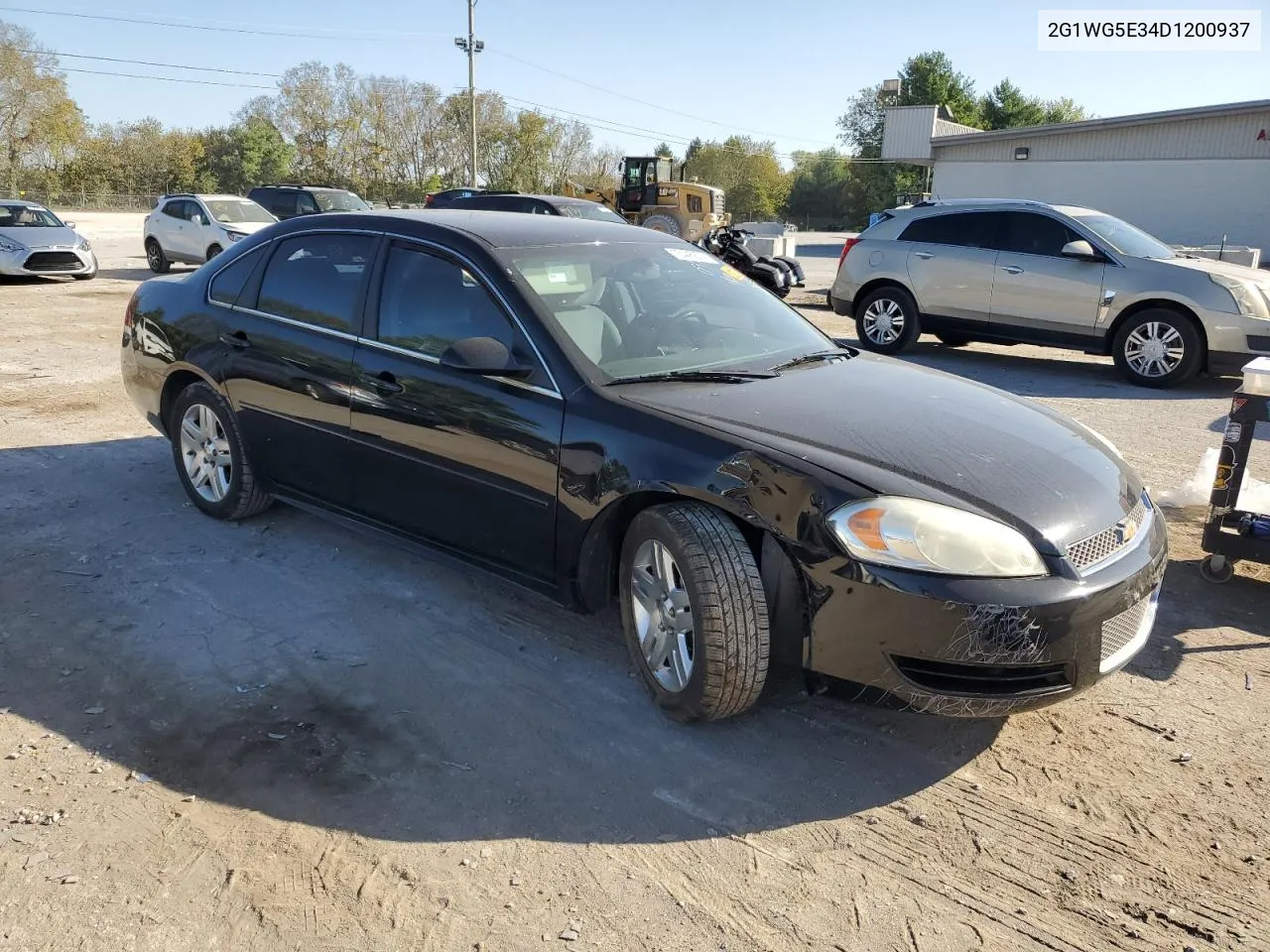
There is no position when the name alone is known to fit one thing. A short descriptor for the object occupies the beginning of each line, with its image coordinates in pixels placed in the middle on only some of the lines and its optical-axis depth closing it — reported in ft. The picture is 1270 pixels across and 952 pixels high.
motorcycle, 52.75
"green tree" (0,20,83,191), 178.29
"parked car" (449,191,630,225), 51.13
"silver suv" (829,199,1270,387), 30.60
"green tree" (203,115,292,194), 196.24
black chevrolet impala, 9.39
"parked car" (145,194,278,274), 59.57
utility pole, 147.54
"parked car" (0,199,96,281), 55.52
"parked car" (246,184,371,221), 68.03
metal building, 97.04
